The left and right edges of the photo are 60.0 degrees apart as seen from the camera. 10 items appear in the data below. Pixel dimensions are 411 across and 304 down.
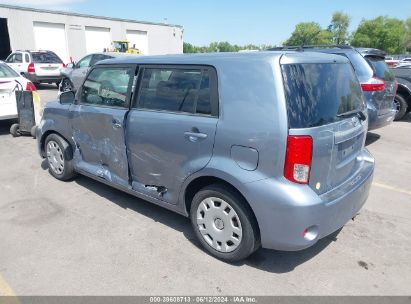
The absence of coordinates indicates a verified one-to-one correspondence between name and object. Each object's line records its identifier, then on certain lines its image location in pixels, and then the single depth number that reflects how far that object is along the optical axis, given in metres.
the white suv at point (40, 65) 16.25
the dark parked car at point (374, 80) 6.28
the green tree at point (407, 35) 87.75
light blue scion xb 2.64
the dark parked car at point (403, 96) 8.98
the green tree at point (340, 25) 102.56
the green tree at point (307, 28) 89.69
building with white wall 26.73
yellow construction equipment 31.15
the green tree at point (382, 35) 86.31
